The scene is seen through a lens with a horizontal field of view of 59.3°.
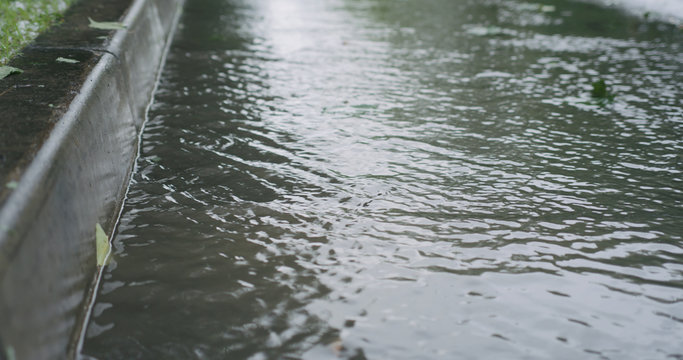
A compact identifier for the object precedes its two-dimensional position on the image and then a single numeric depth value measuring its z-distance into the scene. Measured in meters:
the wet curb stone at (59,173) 1.46
